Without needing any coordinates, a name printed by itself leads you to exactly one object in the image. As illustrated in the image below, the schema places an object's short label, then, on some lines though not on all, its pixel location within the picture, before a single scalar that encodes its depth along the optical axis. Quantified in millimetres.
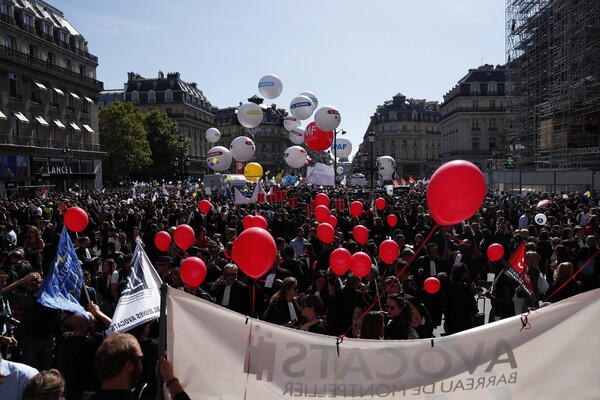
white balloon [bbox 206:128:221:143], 31031
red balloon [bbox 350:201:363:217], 13383
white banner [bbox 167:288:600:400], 3312
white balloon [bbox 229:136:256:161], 23531
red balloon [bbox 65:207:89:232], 8594
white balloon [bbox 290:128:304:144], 23984
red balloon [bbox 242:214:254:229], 9878
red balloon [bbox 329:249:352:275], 6711
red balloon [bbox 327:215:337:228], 10938
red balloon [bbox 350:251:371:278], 6547
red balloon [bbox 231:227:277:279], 5348
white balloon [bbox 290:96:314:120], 20172
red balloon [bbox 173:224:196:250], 8188
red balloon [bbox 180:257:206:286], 5902
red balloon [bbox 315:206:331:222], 11016
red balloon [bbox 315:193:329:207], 14320
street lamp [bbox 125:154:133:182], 54469
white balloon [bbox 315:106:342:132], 17531
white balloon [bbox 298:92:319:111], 21172
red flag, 5918
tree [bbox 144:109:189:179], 64375
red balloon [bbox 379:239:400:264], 7766
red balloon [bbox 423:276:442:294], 6641
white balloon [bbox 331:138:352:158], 26359
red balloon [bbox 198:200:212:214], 14758
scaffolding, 28328
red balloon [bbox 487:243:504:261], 7950
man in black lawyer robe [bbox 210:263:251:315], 6320
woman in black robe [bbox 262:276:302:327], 5418
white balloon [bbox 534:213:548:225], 12668
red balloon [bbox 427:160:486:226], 4621
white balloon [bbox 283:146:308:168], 22672
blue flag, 4605
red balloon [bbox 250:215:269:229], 9498
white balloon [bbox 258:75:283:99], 21656
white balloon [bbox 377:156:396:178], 31344
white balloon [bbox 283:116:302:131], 23922
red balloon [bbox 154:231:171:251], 8741
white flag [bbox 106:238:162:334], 4105
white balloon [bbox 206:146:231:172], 26234
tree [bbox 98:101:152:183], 54094
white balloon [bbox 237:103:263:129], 22172
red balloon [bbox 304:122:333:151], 18297
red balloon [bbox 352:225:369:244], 8969
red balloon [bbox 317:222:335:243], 8906
